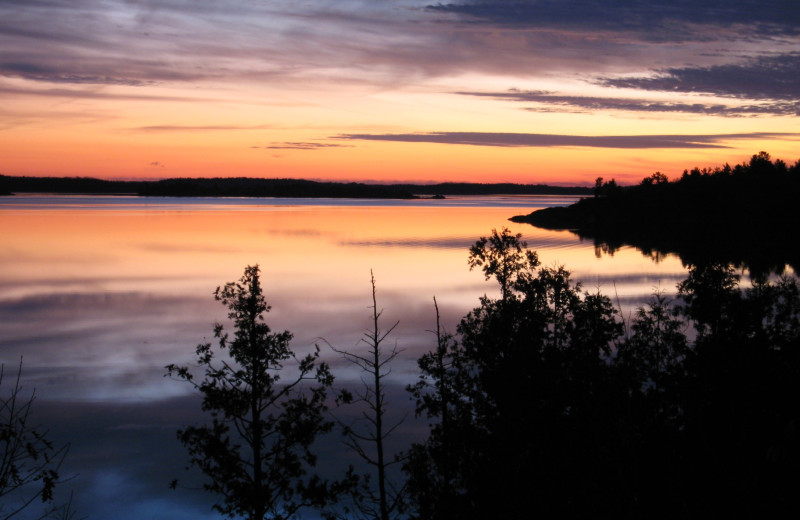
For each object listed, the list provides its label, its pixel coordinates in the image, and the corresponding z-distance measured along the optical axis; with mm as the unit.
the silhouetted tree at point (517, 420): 13297
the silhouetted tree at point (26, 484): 16828
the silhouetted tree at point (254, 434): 16188
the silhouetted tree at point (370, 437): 14531
